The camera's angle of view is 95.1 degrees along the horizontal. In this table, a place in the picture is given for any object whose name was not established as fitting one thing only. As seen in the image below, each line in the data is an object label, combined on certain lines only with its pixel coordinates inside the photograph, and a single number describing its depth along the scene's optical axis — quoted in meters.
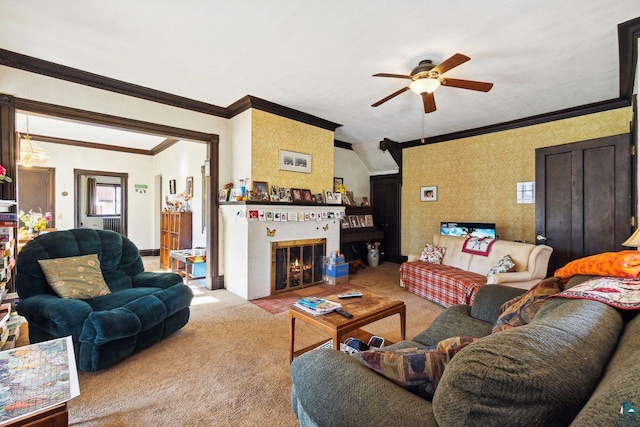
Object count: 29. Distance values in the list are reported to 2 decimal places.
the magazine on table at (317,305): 2.10
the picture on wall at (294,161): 4.29
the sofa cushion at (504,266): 3.34
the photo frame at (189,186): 5.67
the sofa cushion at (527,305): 1.42
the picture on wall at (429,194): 5.73
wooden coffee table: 1.92
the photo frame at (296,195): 4.36
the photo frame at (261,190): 3.98
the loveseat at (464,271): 3.26
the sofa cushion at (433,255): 4.35
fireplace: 3.90
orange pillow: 1.44
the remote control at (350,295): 2.46
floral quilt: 1.06
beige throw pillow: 2.41
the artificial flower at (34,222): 4.35
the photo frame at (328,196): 4.81
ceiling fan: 2.69
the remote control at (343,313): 2.03
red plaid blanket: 3.34
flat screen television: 4.64
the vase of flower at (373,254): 6.18
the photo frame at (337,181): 6.19
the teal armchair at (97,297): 2.11
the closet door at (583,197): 3.41
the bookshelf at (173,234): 5.43
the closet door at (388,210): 6.48
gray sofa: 0.64
